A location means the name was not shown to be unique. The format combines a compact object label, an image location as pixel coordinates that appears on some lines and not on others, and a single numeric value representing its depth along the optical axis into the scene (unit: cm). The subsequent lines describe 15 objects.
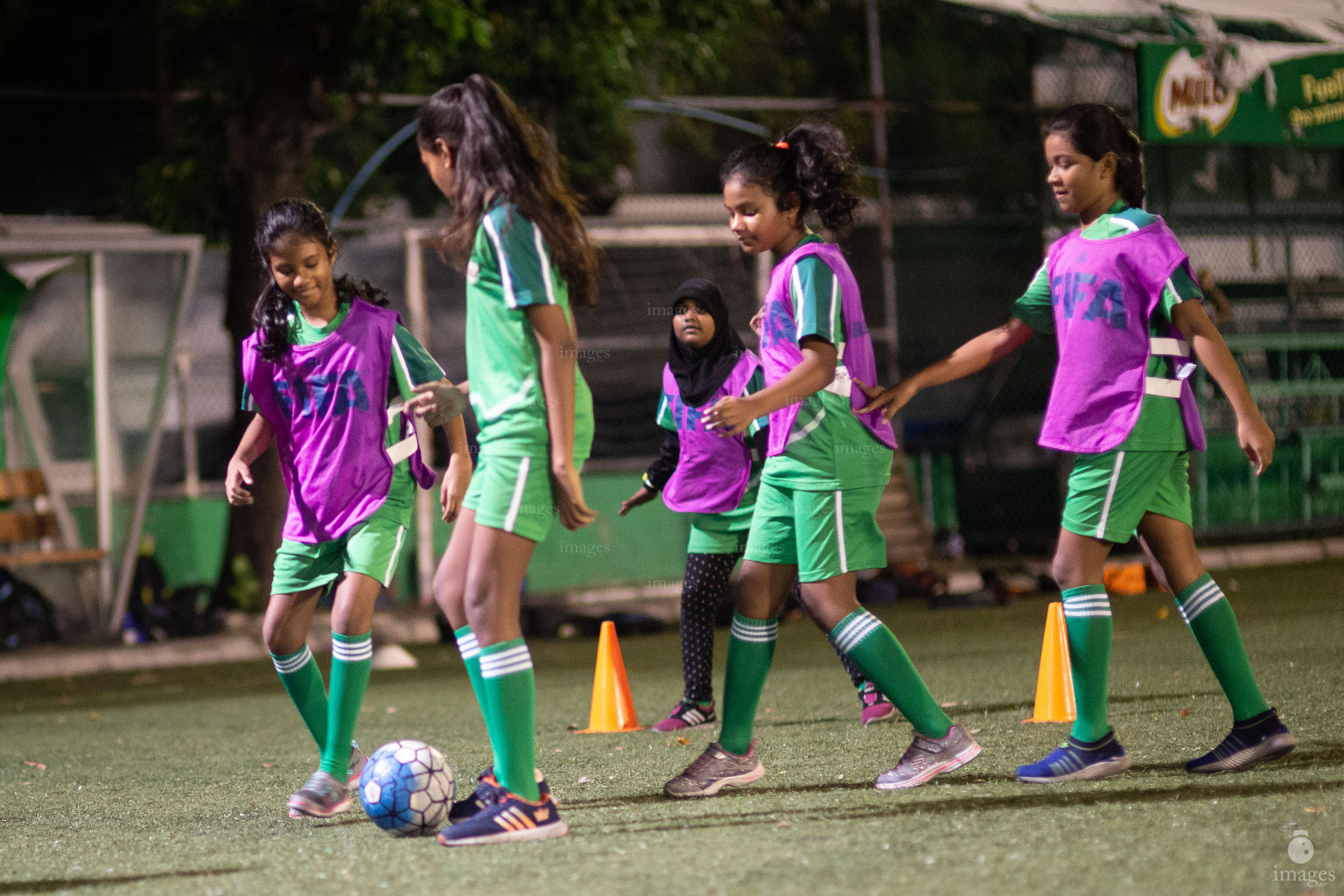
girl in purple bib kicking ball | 907
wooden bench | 2300
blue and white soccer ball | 795
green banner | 2442
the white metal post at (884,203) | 3036
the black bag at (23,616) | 2277
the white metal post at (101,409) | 2355
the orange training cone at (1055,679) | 1169
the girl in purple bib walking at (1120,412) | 863
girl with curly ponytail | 854
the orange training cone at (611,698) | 1284
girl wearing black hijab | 1283
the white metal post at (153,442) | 2361
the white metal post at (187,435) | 2792
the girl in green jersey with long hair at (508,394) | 733
